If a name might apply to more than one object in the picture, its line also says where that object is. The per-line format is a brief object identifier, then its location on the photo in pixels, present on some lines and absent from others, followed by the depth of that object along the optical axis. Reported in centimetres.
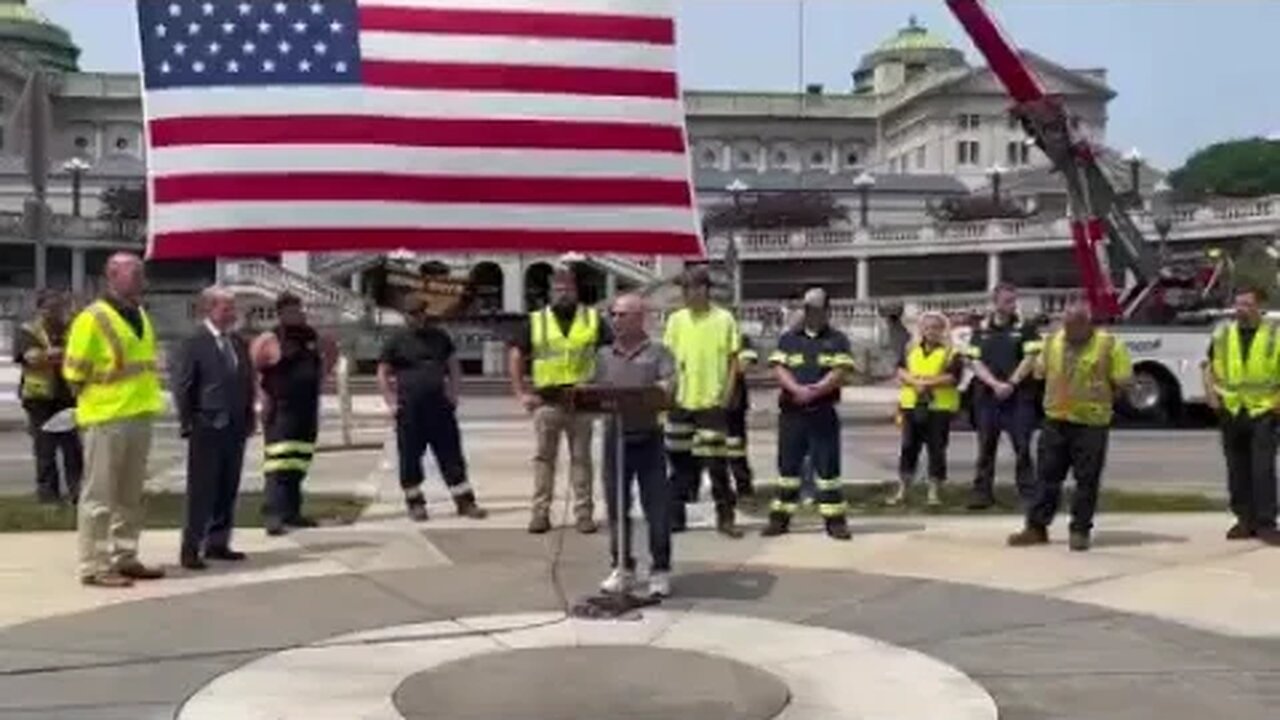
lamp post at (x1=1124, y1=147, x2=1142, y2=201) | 5311
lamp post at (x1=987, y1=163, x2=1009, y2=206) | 8924
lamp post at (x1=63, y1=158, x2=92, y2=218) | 7838
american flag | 1091
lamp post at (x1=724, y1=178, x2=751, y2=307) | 8331
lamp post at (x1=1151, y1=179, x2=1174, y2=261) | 5093
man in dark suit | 1009
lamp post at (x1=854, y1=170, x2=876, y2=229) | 8206
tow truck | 2516
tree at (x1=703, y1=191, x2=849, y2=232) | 9700
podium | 856
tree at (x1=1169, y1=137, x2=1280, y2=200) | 14288
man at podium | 886
